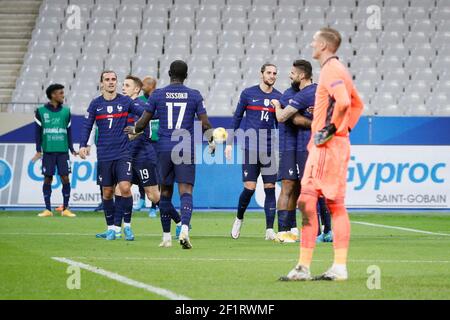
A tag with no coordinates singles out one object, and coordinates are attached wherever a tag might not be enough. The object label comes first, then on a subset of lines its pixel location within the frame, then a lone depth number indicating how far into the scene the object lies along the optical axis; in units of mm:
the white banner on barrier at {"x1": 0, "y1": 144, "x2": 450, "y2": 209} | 20984
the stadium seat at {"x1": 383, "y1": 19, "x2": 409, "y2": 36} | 26906
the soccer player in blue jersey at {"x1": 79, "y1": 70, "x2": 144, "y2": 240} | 14055
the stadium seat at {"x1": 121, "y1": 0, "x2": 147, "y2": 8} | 27416
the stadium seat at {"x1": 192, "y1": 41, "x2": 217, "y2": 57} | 26328
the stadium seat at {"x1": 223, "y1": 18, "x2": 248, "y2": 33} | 26844
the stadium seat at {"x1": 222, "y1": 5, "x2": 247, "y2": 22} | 27062
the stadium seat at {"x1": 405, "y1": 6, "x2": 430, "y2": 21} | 27203
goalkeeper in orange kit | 8633
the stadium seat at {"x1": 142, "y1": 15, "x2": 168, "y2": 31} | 26938
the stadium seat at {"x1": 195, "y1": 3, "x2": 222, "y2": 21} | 27109
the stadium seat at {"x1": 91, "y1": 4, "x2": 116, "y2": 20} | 27156
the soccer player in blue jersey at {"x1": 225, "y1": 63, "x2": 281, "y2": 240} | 14594
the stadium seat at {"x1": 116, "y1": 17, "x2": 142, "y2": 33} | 26938
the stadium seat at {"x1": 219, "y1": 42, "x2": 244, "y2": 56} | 26391
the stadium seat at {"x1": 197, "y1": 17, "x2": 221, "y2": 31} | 26844
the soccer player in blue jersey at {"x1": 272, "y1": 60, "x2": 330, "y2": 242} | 13375
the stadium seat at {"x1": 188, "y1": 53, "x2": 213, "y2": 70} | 25938
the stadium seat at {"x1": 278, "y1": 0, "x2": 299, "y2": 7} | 27453
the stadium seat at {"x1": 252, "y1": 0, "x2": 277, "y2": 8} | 27398
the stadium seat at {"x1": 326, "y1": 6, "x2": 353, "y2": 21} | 27078
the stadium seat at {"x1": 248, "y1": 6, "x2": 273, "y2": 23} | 27125
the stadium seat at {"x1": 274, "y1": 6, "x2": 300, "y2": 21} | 27172
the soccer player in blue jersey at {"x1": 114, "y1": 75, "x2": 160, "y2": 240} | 15023
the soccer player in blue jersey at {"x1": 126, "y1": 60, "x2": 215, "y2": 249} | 12492
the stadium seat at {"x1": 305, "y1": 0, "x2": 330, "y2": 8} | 27438
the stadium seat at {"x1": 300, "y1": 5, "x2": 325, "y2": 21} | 27156
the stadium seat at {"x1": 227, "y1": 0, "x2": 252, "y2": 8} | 27391
